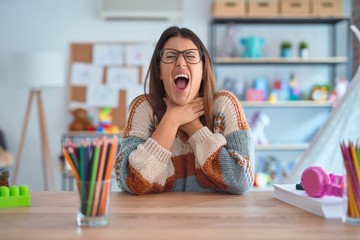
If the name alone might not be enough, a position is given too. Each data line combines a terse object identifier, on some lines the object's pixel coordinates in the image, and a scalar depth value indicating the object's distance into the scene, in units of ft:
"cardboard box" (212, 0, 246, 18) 14.56
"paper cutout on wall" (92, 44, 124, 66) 15.57
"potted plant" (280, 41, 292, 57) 14.94
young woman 4.74
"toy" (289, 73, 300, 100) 15.16
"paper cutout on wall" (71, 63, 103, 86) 15.53
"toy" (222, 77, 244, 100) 15.08
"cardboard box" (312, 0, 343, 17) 14.65
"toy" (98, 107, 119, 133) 14.94
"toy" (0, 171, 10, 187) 4.45
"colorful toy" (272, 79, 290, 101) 15.05
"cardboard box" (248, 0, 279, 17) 14.58
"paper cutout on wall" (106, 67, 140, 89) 15.66
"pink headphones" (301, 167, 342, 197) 3.72
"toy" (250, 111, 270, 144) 14.83
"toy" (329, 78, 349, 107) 14.49
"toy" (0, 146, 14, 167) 13.76
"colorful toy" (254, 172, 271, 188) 14.25
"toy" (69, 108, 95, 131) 14.90
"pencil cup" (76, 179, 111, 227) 3.27
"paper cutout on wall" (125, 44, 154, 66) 15.65
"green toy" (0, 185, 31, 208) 4.05
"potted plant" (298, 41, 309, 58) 14.98
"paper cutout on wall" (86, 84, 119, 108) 15.57
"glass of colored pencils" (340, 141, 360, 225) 3.22
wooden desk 3.01
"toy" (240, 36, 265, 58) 14.78
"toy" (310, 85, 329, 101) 14.87
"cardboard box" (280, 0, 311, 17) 14.69
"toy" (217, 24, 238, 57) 15.02
